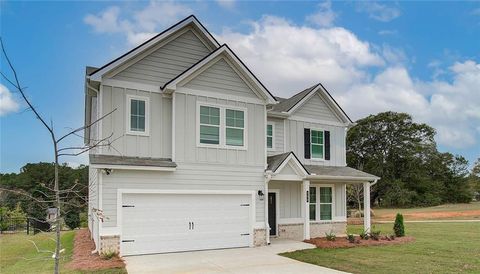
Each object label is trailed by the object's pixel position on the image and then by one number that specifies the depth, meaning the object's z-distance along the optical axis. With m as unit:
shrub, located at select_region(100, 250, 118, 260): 11.44
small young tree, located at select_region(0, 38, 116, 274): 4.92
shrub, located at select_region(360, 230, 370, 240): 16.11
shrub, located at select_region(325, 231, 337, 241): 15.68
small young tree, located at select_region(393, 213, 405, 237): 17.12
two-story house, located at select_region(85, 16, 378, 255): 12.53
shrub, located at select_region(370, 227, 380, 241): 16.02
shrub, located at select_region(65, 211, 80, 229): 22.86
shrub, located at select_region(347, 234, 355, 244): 15.16
